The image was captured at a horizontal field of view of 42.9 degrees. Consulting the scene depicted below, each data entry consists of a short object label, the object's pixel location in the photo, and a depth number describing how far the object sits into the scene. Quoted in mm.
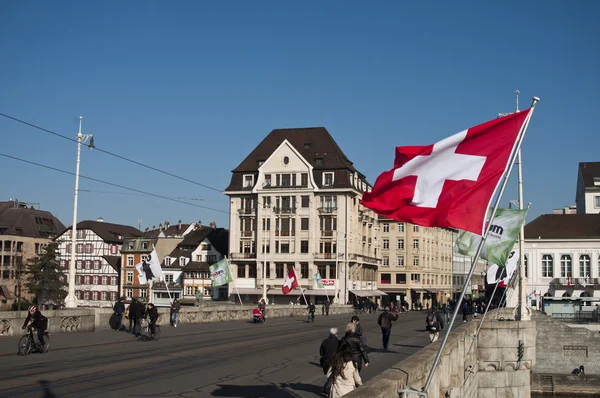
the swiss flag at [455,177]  10039
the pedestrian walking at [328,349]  14453
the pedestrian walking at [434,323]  27969
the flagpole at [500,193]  9359
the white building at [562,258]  79750
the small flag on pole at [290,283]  59975
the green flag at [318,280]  71488
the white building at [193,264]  104594
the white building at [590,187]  96375
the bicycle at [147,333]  30172
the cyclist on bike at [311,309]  52300
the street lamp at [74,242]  31516
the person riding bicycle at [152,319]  30219
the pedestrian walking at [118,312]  34719
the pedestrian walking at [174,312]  39828
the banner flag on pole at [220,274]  51969
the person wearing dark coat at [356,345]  13053
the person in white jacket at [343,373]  11688
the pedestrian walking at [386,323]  26739
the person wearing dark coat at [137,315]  31172
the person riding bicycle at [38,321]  22984
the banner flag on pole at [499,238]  27703
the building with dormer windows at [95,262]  113812
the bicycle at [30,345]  22719
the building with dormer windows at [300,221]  91562
